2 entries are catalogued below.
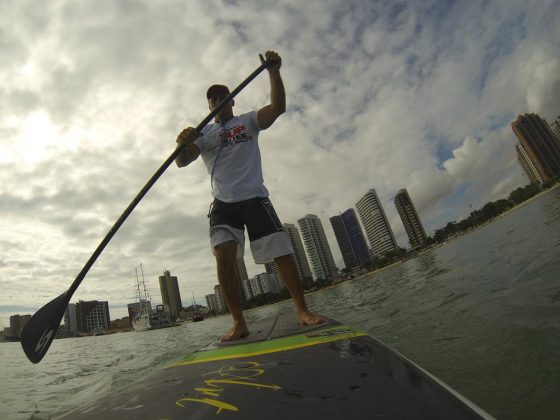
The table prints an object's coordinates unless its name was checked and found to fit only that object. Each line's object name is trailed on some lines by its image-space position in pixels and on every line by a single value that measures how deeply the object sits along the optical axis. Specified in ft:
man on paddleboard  10.07
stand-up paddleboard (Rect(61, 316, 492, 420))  3.02
